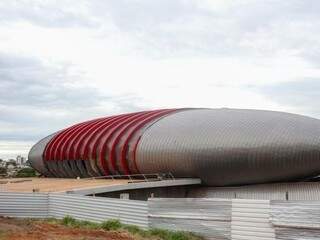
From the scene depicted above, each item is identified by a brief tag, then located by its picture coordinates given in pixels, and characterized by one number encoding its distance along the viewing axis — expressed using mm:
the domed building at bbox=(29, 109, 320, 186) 40969
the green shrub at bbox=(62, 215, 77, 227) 24631
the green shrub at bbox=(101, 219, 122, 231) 22281
